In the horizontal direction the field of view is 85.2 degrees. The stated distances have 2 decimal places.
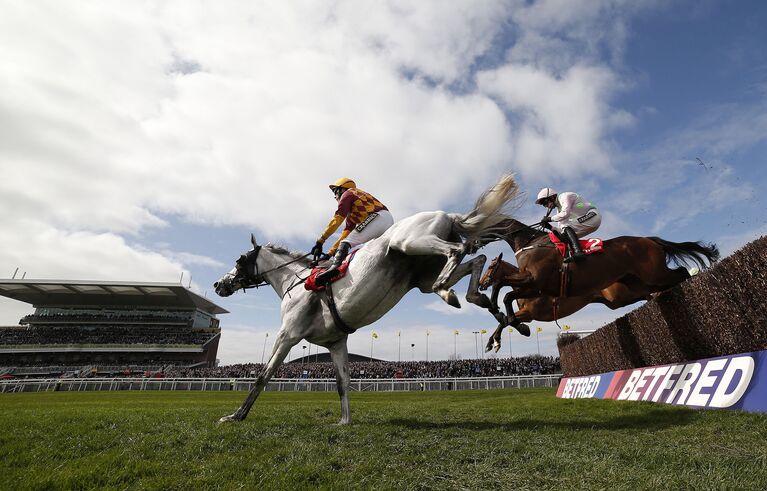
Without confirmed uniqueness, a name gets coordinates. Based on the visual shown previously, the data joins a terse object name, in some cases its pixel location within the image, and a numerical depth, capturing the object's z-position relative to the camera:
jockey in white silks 7.85
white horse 5.08
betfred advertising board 4.95
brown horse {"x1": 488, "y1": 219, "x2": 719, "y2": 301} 7.41
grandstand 55.97
